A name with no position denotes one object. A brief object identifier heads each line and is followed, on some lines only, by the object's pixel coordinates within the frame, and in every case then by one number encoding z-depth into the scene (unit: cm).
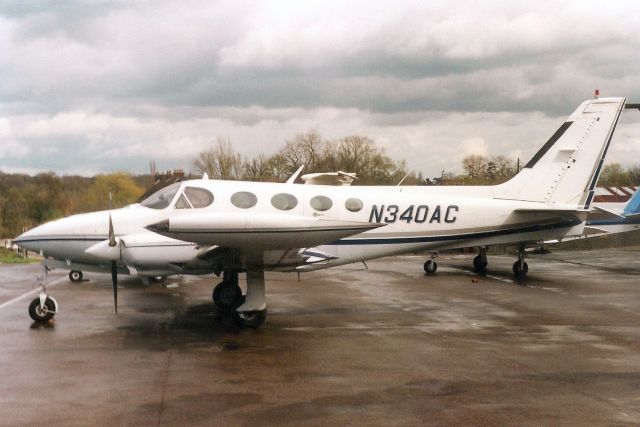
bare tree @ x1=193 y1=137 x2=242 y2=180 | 4644
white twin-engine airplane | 970
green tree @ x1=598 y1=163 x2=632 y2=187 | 8029
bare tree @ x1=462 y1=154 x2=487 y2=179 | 7278
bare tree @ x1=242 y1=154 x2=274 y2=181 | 4897
